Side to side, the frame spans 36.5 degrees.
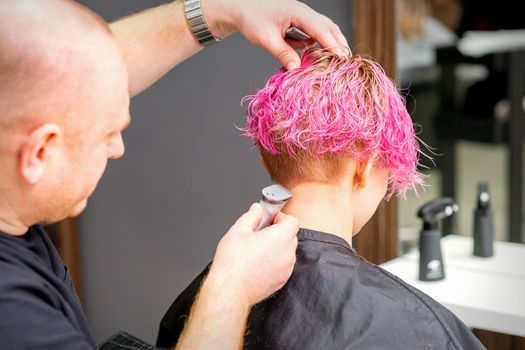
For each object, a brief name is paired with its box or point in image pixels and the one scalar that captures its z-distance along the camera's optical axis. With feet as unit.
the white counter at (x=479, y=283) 6.98
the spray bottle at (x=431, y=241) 7.80
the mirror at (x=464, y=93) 9.93
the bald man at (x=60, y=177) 3.39
